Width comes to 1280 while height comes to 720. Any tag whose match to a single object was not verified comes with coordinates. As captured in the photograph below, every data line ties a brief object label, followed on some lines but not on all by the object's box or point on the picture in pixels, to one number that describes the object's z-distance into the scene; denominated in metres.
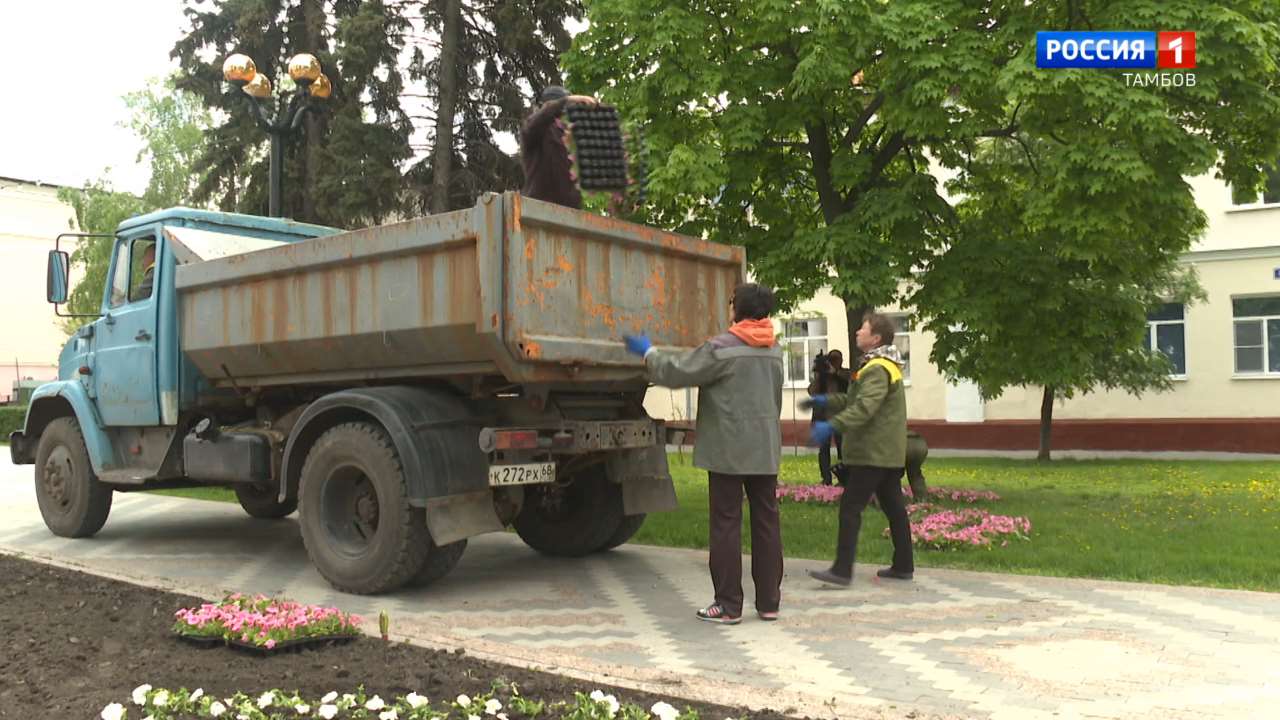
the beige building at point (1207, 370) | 21.36
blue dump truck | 5.89
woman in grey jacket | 5.59
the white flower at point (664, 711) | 3.68
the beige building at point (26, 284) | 46.50
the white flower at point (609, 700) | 3.77
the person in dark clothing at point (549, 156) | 6.46
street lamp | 12.05
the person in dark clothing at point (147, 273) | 8.10
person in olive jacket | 6.48
